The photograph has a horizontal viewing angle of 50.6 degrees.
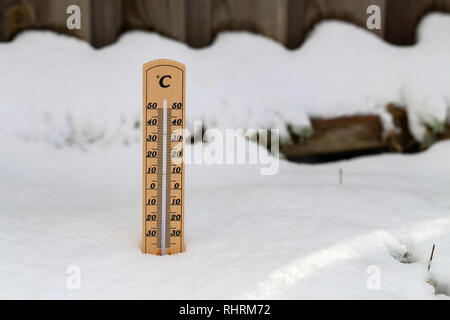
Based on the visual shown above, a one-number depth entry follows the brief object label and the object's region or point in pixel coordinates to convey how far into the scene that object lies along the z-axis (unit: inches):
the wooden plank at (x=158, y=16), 71.2
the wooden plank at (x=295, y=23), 72.9
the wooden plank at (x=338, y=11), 73.7
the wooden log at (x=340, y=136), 66.5
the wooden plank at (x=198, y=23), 71.4
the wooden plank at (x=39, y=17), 68.8
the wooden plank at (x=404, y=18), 74.8
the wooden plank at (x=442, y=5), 75.7
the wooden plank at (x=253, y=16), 72.1
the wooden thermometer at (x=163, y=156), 35.6
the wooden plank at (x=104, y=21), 69.5
